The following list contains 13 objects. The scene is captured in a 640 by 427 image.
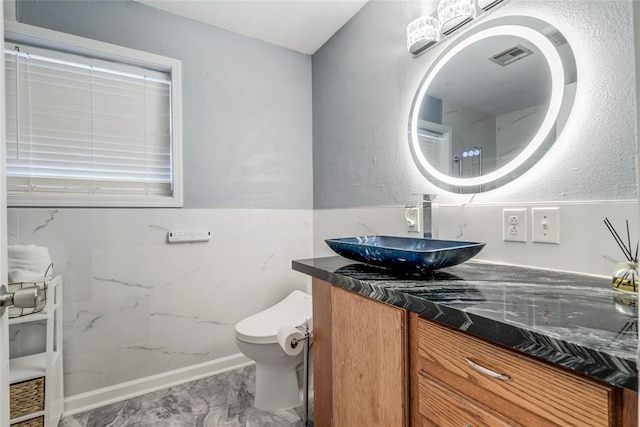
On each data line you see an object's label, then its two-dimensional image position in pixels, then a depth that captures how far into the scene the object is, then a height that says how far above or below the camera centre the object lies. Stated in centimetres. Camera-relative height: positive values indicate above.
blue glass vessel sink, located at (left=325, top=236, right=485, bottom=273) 91 -15
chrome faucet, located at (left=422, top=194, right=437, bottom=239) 139 -3
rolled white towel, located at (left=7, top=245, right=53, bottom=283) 132 -22
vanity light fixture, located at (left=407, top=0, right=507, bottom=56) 123 +82
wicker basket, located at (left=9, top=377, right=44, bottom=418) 127 -78
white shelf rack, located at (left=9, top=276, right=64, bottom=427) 132 -69
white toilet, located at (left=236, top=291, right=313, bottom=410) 155 -80
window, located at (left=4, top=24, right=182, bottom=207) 156 +52
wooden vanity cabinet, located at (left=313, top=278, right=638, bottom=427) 49 -38
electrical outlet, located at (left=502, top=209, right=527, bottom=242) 109 -6
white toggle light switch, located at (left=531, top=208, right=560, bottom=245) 100 -6
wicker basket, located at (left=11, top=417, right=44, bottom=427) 128 -90
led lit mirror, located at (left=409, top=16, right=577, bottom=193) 104 +43
